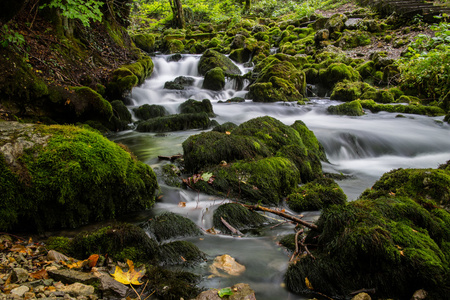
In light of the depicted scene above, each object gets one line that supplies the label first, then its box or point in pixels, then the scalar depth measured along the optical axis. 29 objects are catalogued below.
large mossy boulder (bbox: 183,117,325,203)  4.31
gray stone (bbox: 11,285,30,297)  1.64
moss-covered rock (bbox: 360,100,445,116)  10.89
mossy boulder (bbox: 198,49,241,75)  17.39
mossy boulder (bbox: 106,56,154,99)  10.14
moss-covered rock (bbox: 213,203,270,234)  3.54
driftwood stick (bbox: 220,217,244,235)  3.41
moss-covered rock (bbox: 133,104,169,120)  10.39
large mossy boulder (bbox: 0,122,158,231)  2.83
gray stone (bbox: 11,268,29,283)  1.79
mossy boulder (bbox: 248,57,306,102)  13.46
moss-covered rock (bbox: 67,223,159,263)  2.51
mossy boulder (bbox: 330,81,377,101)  13.70
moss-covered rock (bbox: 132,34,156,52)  20.47
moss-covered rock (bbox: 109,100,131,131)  8.73
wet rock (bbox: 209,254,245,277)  2.69
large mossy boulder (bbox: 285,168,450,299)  2.14
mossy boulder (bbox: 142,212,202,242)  3.18
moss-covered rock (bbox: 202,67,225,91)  15.09
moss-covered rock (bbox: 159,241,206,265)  2.70
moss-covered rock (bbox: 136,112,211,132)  8.97
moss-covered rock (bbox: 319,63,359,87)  14.85
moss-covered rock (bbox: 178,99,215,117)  10.50
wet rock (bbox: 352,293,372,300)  2.11
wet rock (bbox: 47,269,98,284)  1.93
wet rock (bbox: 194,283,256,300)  2.19
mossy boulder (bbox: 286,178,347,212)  4.02
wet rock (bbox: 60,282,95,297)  1.80
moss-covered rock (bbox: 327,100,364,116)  11.34
